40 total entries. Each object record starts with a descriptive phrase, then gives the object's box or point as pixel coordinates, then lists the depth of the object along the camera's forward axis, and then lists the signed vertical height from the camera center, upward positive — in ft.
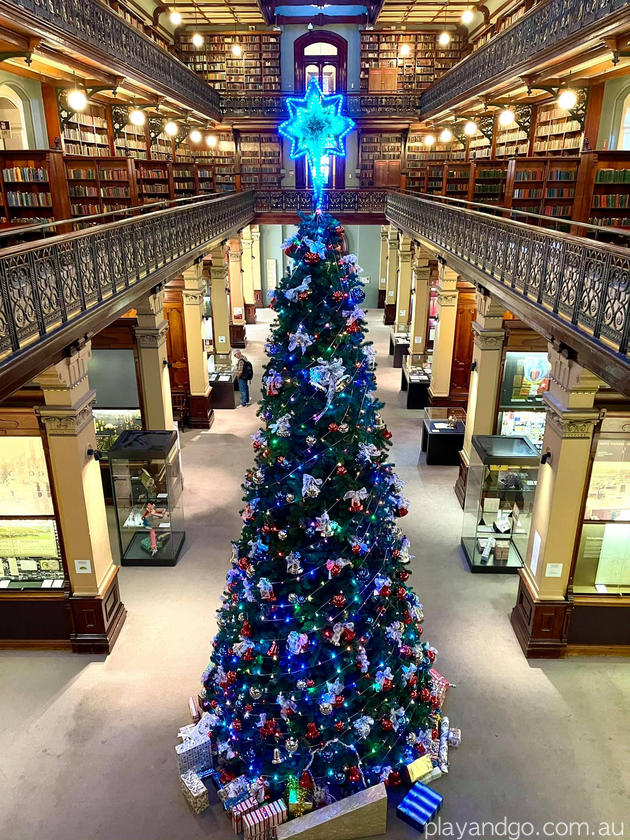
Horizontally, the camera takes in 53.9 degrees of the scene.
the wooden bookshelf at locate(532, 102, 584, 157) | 36.63 +3.21
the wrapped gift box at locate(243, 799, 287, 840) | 15.65 -15.08
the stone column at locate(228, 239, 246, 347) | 63.00 -11.84
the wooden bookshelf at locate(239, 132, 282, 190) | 69.72 +2.92
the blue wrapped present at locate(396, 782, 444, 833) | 16.03 -15.23
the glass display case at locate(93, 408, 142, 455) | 33.88 -12.14
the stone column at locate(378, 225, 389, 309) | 82.74 -10.65
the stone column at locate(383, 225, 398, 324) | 74.28 -11.03
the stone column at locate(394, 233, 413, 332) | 59.11 -9.10
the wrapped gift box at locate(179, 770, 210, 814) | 16.34 -14.96
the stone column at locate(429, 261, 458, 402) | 38.78 -9.03
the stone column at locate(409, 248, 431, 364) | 48.38 -8.94
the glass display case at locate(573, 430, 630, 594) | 21.49 -11.49
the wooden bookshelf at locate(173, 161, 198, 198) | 51.21 +0.61
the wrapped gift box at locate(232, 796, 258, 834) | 15.92 -15.03
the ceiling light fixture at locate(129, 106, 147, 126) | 33.88 +3.69
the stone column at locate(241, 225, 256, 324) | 74.23 -11.18
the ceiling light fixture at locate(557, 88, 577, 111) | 27.68 +3.76
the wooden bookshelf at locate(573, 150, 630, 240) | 25.39 -0.08
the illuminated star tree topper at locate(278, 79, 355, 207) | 14.51 +1.37
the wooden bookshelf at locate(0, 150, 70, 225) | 26.55 -0.19
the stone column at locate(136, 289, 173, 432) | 30.58 -8.18
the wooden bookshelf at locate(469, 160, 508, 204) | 42.78 +0.35
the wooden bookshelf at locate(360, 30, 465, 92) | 64.38 +12.73
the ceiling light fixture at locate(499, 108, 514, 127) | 35.47 +3.91
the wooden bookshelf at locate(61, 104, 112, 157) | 37.40 +3.31
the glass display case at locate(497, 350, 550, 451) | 31.60 -10.18
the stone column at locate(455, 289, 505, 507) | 29.73 -8.40
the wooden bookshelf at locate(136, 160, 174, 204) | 36.91 +0.59
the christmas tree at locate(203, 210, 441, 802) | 14.29 -9.15
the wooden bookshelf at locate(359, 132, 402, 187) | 69.56 +4.04
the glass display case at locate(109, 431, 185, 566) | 27.81 -13.70
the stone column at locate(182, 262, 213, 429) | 40.65 -10.39
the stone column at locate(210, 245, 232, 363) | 48.67 -8.81
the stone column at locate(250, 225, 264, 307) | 77.00 -9.26
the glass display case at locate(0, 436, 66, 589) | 22.13 -11.48
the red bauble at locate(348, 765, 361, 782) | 16.14 -14.33
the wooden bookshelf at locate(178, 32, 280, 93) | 65.62 +12.86
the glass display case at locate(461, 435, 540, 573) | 26.84 -13.17
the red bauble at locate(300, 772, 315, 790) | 16.14 -14.45
